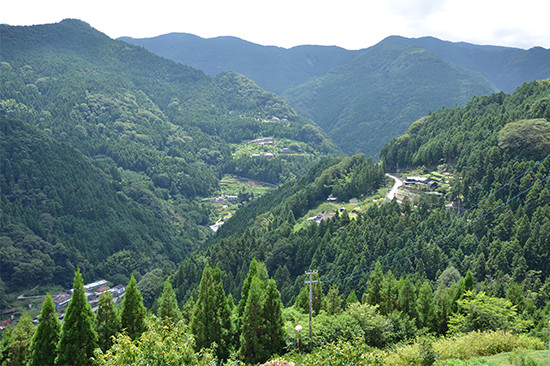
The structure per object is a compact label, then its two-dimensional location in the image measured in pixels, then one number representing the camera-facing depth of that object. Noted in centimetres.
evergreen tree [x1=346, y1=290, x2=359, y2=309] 5233
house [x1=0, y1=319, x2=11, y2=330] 8860
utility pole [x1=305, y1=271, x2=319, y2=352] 3842
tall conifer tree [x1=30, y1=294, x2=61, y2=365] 3503
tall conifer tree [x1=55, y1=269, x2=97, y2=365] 3497
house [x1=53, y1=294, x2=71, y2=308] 9962
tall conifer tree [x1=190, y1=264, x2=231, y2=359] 4166
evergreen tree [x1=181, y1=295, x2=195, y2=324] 5280
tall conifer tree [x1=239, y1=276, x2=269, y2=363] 4019
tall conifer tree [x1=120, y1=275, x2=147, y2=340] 3959
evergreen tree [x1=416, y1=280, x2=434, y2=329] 4750
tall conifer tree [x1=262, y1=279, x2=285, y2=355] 4012
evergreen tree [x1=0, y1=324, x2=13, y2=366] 3753
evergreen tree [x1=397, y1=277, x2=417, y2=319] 4769
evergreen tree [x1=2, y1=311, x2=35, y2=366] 3769
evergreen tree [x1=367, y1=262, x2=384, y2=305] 5016
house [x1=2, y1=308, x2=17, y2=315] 9431
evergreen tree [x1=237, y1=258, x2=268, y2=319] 4653
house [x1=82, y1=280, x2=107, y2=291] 11154
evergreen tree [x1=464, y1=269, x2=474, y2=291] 4838
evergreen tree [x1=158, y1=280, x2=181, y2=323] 4447
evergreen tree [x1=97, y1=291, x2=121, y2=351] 3862
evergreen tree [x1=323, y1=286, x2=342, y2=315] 5082
